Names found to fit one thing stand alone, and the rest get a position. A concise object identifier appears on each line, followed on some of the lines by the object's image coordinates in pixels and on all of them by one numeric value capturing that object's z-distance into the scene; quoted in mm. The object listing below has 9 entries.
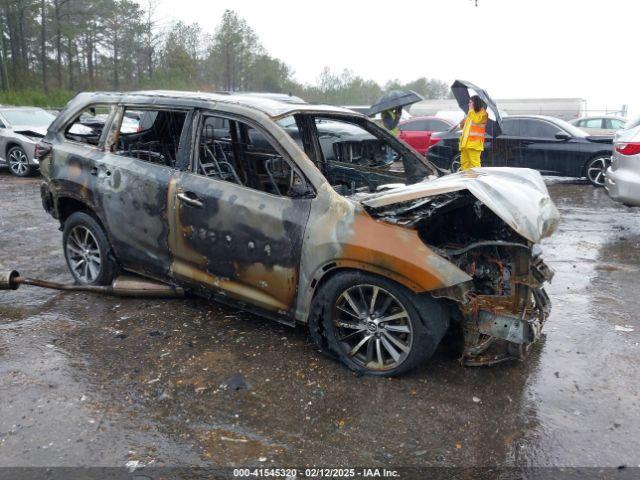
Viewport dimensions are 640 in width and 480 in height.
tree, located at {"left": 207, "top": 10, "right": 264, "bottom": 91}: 52031
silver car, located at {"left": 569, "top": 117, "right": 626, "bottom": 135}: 20828
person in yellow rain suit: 9219
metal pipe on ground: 4699
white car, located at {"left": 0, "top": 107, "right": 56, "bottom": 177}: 12402
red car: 16047
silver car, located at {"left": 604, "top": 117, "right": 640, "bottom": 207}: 6809
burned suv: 3350
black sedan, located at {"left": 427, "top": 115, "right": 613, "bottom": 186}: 11273
